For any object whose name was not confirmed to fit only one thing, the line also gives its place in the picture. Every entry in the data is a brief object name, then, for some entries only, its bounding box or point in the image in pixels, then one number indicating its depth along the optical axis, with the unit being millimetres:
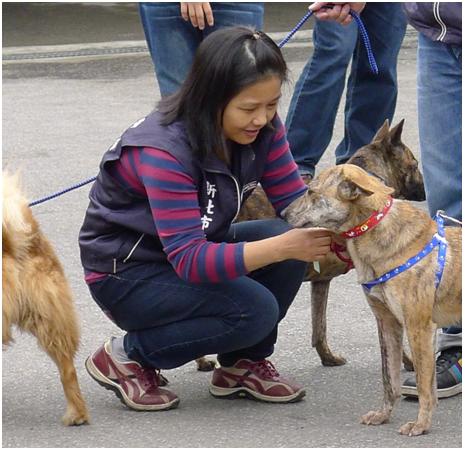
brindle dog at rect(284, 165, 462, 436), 5252
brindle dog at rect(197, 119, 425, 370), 6413
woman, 5256
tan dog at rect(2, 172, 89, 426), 5209
